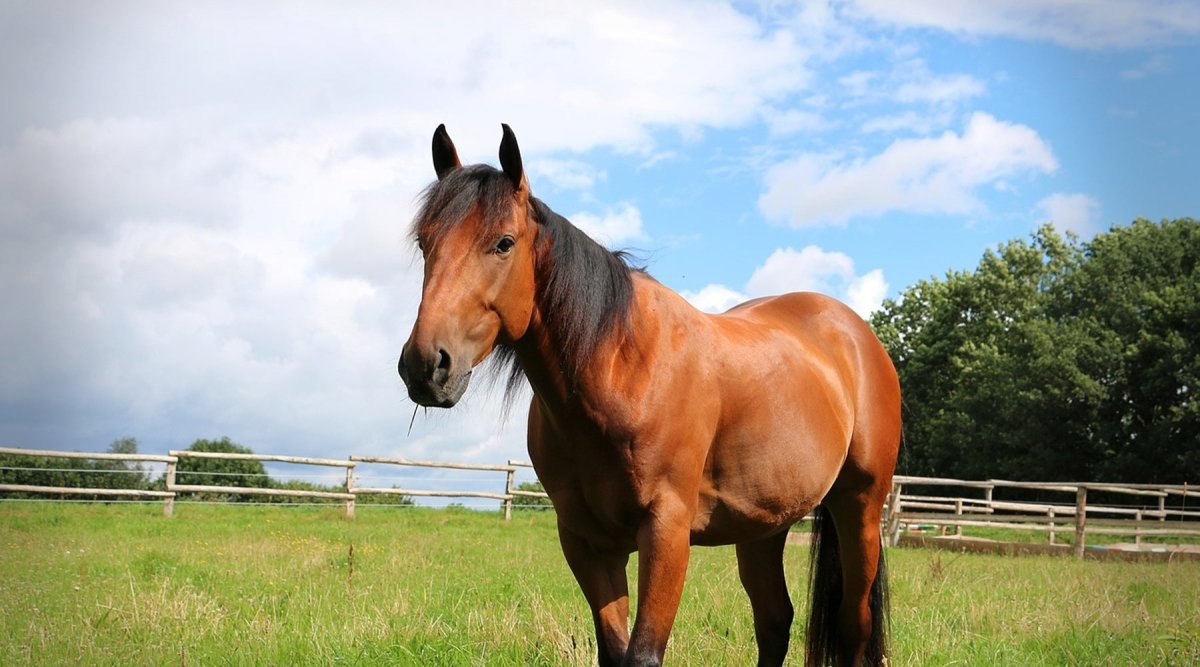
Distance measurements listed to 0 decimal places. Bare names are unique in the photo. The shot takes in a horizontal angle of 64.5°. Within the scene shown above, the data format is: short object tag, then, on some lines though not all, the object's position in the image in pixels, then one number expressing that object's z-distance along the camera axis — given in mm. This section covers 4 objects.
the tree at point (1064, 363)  30562
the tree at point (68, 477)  20547
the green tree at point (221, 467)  29516
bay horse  3084
